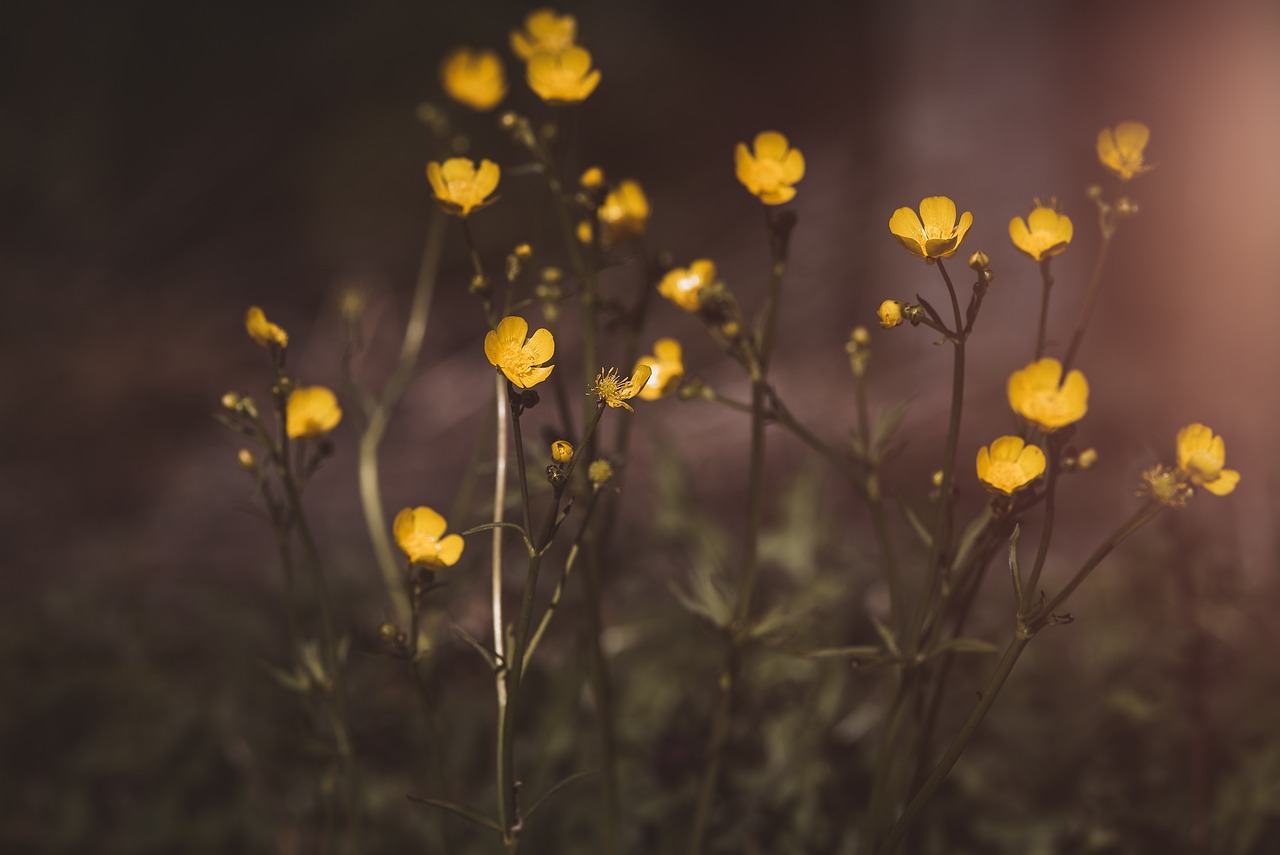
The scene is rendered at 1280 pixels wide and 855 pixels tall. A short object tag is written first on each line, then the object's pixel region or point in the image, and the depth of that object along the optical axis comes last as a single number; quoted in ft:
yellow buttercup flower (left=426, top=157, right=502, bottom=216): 3.75
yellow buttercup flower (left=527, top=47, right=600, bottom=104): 3.82
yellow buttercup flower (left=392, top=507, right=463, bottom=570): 3.76
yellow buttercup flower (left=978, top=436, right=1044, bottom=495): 3.64
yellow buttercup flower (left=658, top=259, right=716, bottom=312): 3.89
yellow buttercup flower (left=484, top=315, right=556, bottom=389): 3.60
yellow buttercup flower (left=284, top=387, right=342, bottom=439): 4.00
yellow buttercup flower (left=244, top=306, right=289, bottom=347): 3.83
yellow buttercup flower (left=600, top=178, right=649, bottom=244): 3.98
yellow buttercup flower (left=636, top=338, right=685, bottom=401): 3.91
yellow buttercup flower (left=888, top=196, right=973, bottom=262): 3.65
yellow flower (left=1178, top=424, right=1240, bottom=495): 3.65
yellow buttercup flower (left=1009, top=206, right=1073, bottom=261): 3.71
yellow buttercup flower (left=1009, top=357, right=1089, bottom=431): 3.62
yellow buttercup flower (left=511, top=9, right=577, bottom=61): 4.00
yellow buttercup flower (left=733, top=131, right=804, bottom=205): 3.84
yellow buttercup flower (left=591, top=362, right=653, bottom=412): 3.62
